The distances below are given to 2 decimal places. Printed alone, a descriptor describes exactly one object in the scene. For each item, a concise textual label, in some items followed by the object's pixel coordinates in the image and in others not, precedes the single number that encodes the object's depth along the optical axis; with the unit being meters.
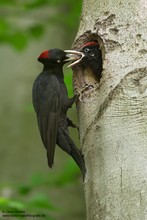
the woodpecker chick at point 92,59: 7.86
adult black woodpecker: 7.92
